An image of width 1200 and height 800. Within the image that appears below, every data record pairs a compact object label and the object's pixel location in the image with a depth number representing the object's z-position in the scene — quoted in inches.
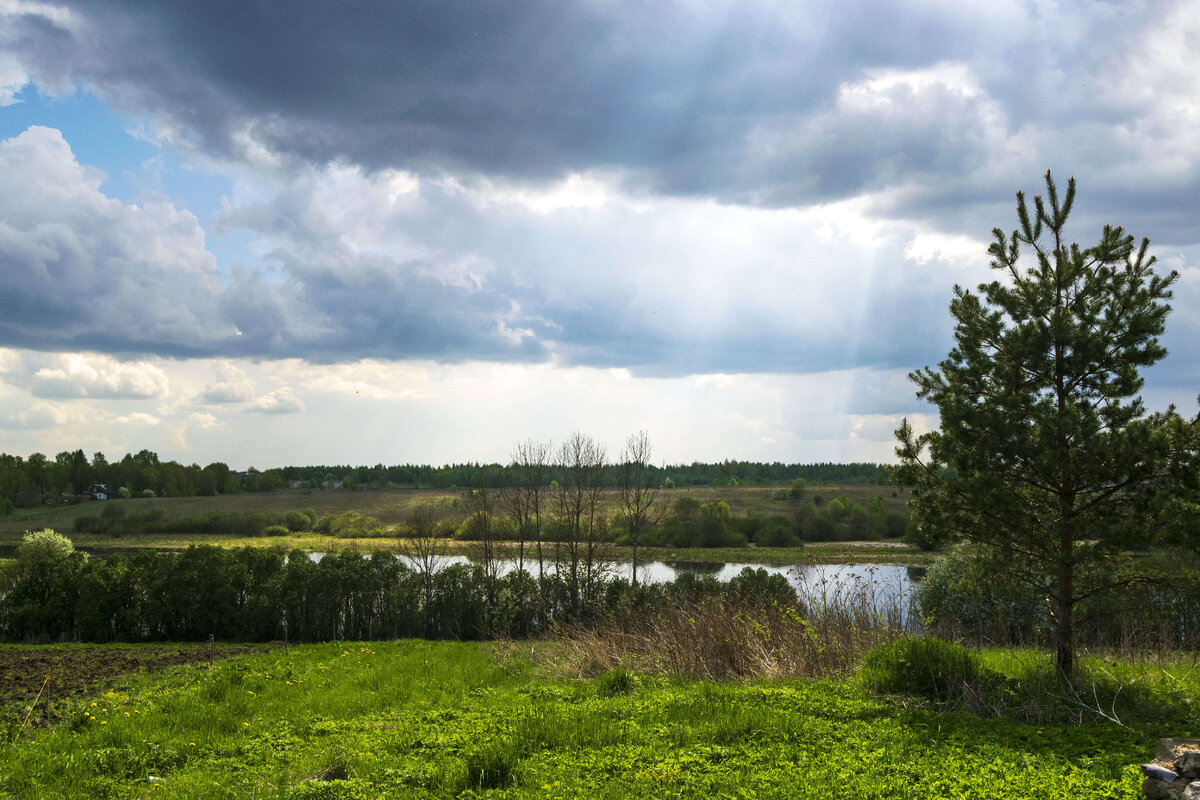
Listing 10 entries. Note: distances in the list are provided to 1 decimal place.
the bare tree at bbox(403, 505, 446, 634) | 1268.5
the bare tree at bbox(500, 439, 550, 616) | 1675.7
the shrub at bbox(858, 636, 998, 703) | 330.4
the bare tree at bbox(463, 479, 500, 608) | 1311.9
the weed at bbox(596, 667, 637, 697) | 366.3
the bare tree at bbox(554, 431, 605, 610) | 1650.8
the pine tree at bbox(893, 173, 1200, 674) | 335.3
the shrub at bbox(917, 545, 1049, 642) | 525.4
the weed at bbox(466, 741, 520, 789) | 241.3
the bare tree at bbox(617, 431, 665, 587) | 1660.9
